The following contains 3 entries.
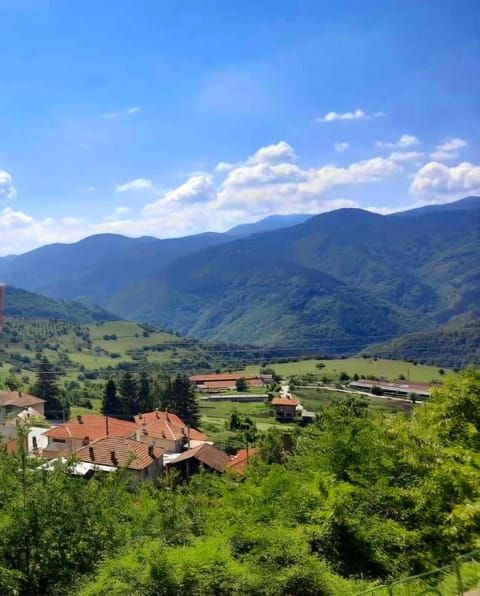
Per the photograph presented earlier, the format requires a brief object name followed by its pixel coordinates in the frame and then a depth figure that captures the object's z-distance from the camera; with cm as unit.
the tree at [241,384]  12128
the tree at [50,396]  8462
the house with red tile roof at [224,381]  12625
